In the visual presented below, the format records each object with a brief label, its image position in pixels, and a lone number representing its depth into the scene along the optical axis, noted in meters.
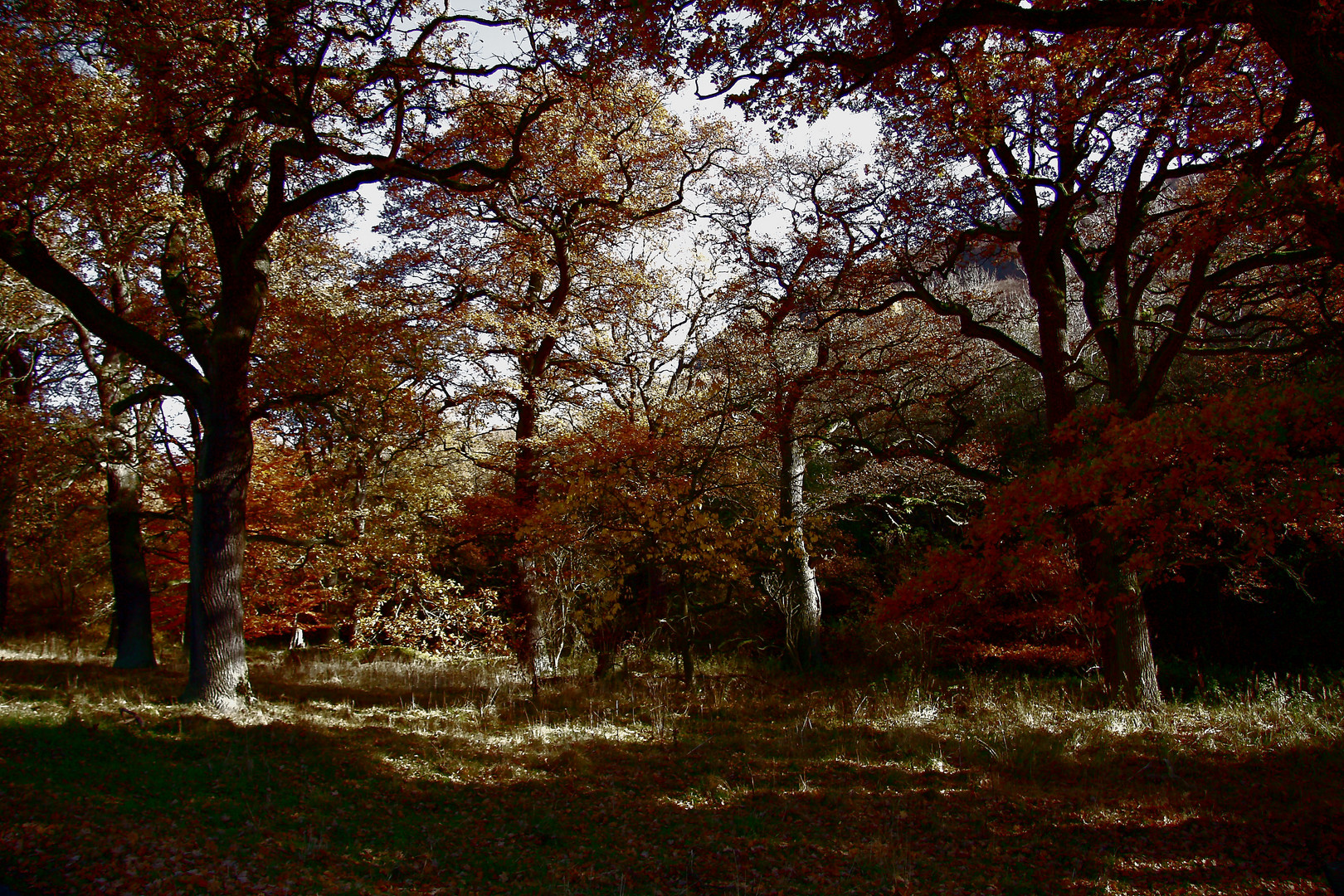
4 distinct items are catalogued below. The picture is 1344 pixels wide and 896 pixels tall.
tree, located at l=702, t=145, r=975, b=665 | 12.33
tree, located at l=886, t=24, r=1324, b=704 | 7.91
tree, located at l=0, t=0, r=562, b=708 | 7.29
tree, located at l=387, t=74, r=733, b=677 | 13.02
